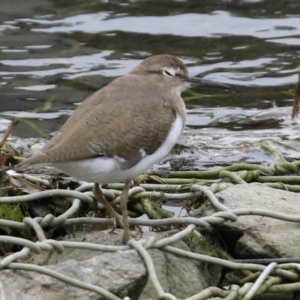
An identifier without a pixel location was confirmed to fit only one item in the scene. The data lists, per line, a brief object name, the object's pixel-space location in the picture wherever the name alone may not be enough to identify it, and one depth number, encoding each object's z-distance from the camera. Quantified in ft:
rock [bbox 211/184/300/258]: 26.81
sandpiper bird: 25.50
